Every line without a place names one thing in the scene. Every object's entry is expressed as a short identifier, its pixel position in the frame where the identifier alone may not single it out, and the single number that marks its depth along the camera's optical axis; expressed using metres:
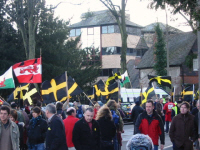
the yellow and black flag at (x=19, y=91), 19.21
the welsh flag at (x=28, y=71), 15.70
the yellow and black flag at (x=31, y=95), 16.68
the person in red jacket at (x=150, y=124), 8.95
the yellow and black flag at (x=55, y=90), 14.85
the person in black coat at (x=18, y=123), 9.55
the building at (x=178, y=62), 50.66
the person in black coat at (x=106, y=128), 8.34
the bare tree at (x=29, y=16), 25.09
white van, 30.39
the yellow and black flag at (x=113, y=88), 21.85
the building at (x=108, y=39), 62.62
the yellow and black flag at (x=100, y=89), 23.30
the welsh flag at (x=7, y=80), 15.28
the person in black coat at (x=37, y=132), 9.08
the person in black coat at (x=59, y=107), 11.75
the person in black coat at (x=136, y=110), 14.62
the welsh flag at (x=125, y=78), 28.87
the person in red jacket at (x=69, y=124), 9.41
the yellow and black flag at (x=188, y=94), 21.72
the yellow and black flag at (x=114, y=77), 26.84
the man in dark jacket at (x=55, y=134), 7.58
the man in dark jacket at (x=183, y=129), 8.85
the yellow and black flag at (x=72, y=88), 15.07
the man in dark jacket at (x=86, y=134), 7.24
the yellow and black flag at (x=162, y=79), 21.78
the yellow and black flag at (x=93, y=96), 25.72
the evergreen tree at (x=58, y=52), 32.97
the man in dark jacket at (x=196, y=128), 8.98
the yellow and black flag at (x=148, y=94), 19.62
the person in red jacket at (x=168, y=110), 19.86
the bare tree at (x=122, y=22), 31.31
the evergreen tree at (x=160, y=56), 49.56
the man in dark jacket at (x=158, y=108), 17.61
